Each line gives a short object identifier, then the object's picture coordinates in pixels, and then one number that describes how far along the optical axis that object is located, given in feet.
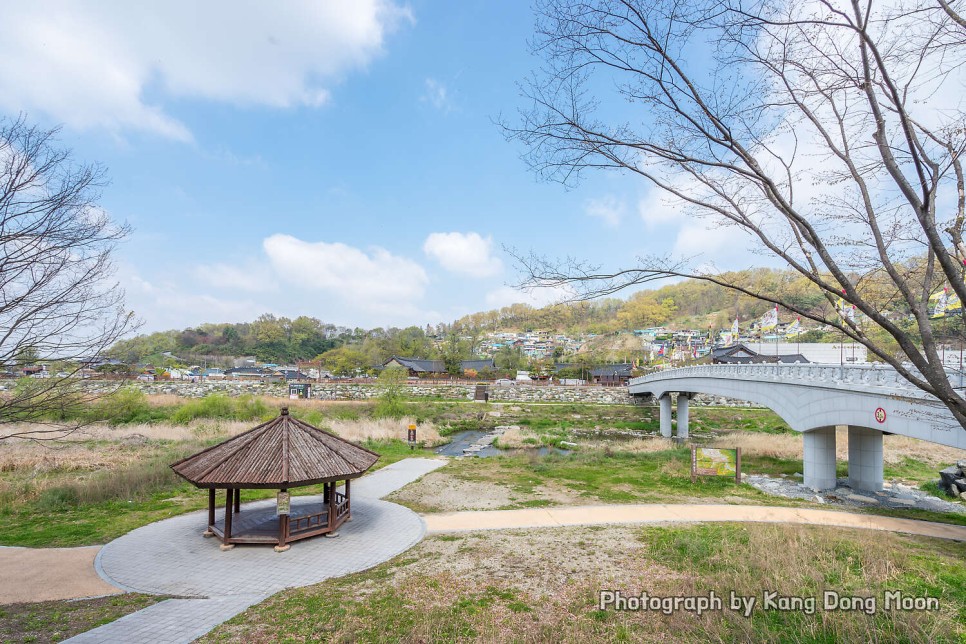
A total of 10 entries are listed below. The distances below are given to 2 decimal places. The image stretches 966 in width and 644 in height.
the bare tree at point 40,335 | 21.56
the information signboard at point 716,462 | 58.28
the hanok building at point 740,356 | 193.98
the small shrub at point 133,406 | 109.66
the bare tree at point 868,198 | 14.51
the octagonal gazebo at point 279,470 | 33.35
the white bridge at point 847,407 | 43.19
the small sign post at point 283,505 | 33.45
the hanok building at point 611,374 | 243.15
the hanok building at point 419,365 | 255.09
